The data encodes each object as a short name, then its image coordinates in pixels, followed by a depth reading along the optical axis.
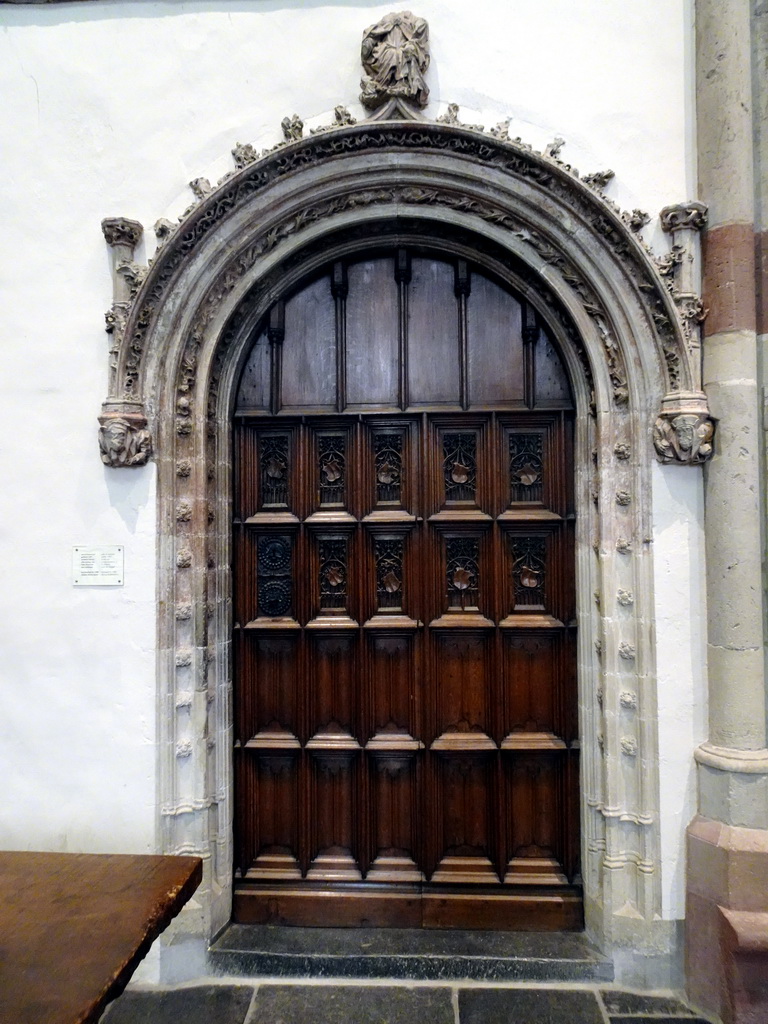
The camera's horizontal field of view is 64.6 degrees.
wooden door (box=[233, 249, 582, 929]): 2.78
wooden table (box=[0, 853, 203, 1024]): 1.44
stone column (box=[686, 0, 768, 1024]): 2.34
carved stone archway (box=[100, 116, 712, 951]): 2.49
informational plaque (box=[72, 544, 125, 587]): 2.60
